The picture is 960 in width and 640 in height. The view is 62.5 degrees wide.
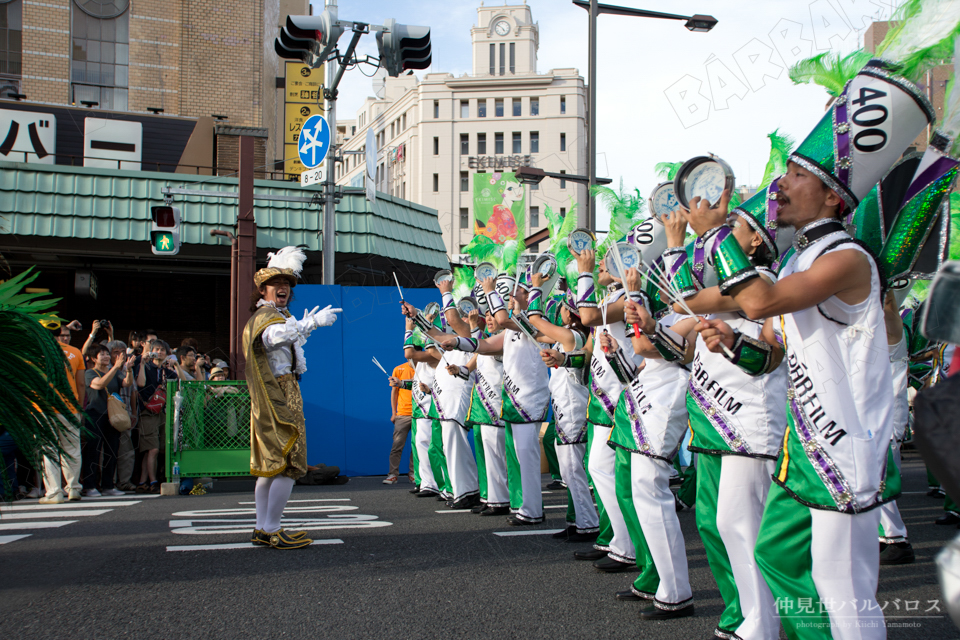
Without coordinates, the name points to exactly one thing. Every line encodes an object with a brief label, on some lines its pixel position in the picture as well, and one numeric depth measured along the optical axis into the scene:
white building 56.22
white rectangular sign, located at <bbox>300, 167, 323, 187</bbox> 11.07
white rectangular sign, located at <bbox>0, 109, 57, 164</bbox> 15.74
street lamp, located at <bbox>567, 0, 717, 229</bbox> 9.66
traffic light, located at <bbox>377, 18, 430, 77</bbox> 9.38
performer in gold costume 5.15
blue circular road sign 10.93
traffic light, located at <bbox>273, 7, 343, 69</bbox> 9.23
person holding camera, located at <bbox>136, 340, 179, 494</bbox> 9.40
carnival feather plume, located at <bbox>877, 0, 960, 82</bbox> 2.21
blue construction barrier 11.27
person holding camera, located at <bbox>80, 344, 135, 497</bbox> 8.70
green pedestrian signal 12.95
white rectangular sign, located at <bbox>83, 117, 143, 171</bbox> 16.42
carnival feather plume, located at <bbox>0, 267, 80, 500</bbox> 3.77
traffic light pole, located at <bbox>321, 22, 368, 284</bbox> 10.77
